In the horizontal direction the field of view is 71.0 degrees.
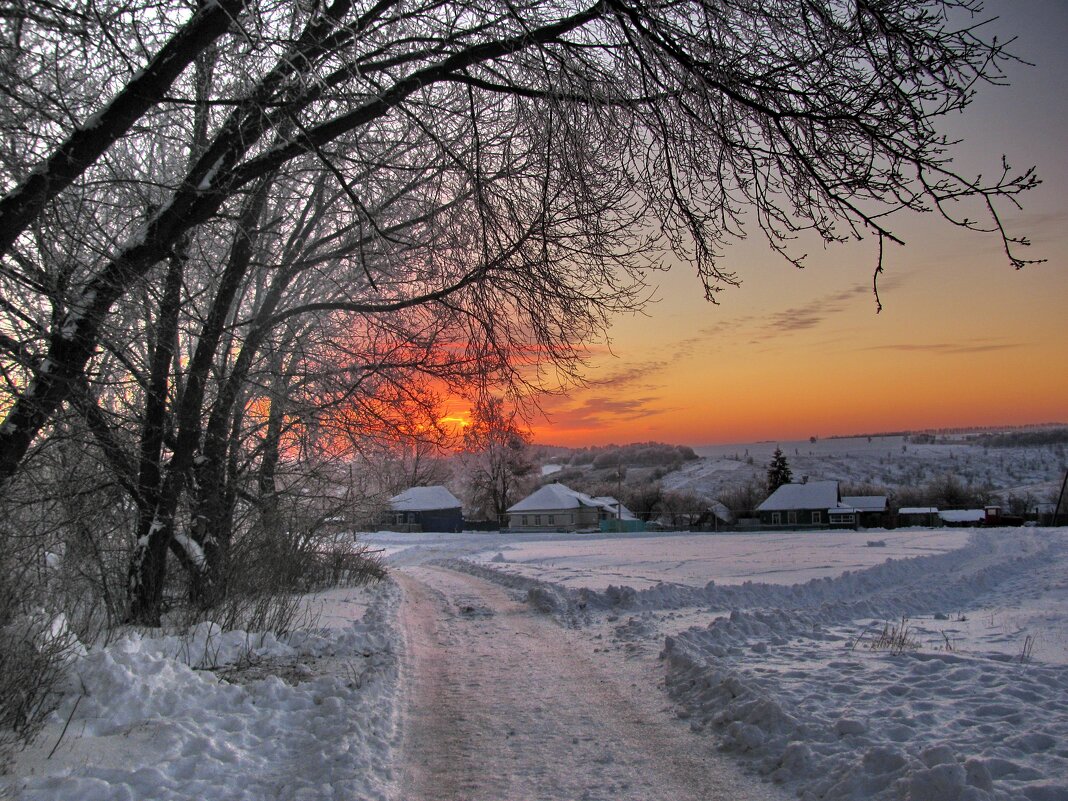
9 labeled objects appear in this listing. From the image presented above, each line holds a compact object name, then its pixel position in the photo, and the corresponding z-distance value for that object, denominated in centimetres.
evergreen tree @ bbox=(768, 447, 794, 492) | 8962
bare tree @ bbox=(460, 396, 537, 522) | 7569
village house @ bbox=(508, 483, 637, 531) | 7306
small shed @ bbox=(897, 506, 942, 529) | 7752
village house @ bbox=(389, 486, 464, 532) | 7400
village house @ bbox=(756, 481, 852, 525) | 7478
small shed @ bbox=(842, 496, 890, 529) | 7812
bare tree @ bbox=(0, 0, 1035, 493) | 525
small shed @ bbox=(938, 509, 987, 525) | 7238
